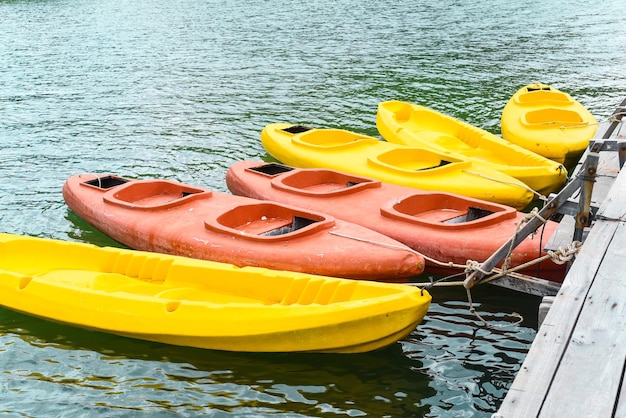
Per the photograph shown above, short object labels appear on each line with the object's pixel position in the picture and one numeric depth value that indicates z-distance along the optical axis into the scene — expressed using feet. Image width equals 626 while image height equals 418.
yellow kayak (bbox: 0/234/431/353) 18.80
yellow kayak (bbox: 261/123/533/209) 28.76
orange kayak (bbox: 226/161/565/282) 23.49
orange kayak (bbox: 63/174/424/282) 23.02
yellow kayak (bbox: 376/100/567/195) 29.99
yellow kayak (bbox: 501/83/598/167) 33.83
